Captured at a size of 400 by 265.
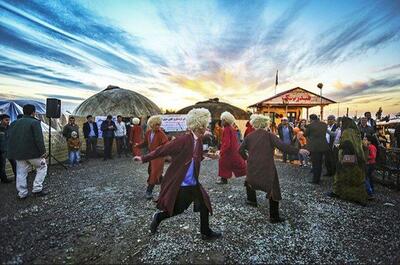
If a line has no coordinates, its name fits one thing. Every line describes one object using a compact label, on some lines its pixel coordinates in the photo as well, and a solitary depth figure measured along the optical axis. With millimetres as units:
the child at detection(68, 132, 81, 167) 9898
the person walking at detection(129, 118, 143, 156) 8163
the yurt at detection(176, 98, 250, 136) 21316
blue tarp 9758
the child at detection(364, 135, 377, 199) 5688
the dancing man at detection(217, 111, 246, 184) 6375
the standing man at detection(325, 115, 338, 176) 7985
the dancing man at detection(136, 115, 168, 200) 5164
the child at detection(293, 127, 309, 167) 10070
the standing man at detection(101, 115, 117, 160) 11781
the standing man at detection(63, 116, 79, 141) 10352
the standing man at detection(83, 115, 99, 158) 11812
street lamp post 21578
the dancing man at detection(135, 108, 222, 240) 3215
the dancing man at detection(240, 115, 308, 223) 4066
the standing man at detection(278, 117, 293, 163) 10242
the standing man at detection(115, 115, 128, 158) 12633
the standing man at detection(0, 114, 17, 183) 6844
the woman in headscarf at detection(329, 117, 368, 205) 5098
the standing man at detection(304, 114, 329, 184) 7010
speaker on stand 9141
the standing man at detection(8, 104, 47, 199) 5109
